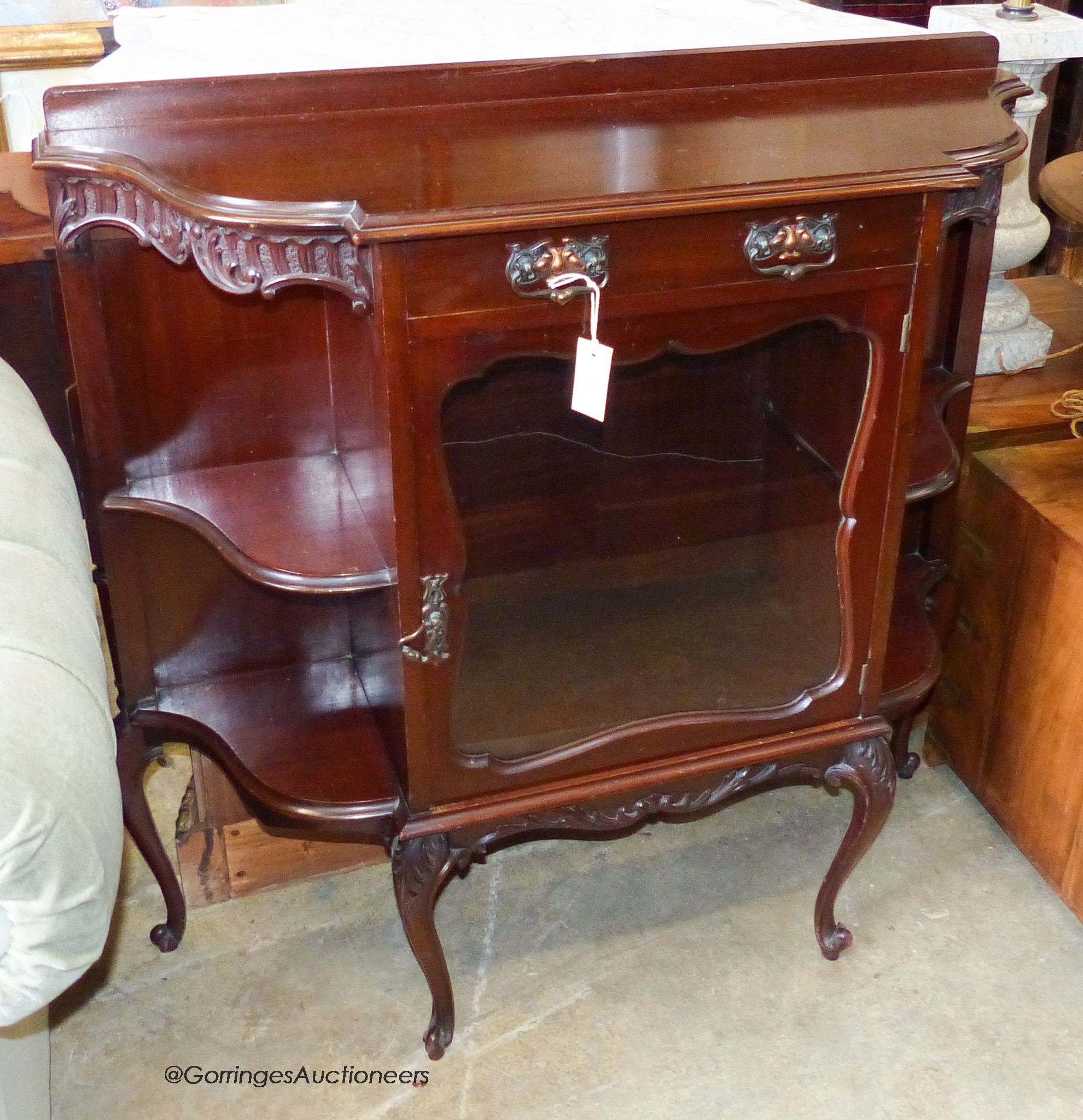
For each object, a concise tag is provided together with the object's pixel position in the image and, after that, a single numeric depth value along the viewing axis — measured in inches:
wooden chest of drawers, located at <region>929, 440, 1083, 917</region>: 51.8
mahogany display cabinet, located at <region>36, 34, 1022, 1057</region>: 34.0
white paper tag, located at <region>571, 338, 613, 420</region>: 35.0
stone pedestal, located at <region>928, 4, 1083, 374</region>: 52.5
